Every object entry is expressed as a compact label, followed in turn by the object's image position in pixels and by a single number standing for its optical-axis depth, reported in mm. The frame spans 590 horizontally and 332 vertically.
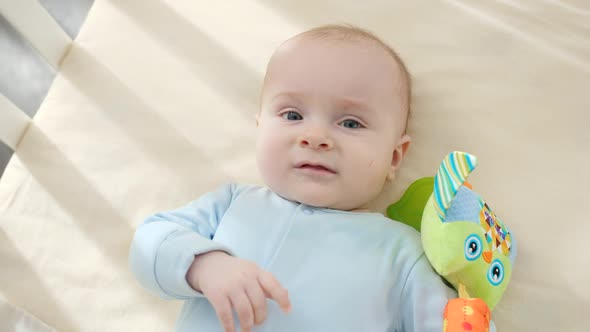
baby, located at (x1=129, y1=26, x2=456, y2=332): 793
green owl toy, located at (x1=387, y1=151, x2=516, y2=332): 734
